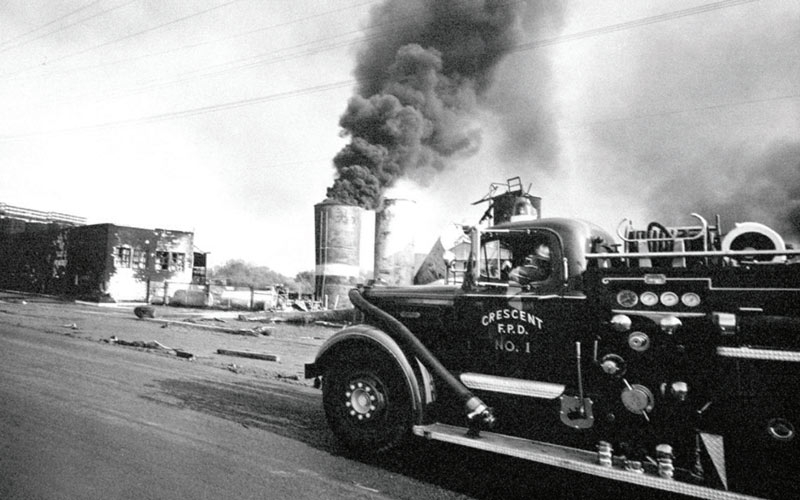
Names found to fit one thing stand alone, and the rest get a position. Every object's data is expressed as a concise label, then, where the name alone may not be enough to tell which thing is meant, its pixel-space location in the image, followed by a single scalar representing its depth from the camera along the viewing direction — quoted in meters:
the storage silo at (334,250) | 32.03
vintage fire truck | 3.41
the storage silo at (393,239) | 33.22
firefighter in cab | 4.71
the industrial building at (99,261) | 37.00
